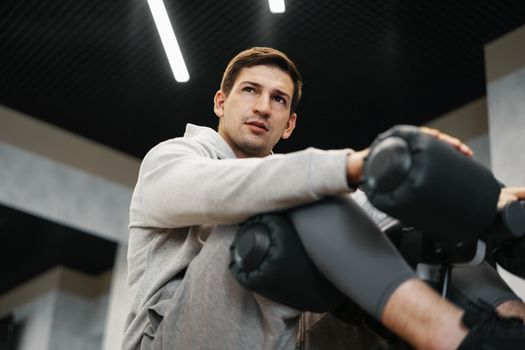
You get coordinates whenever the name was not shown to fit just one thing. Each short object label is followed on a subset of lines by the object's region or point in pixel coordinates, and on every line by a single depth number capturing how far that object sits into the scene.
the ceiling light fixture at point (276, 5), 2.70
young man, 0.86
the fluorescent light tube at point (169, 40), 3.10
